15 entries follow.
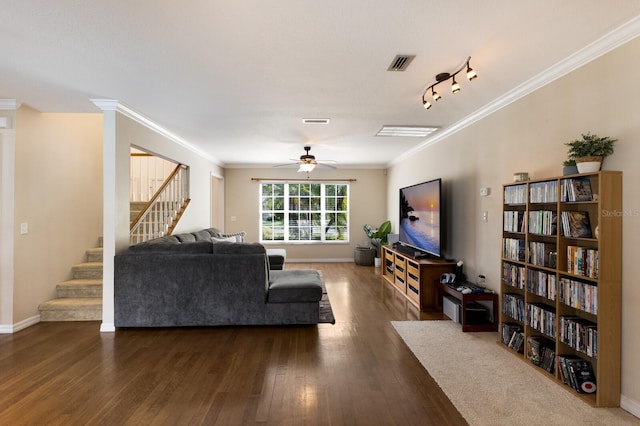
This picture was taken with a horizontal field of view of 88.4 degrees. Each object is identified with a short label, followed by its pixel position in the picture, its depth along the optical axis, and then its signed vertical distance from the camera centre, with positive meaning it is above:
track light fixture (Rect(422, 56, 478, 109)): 2.60 +1.21
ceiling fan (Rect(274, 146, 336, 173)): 5.84 +0.90
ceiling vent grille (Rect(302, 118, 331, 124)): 4.35 +1.23
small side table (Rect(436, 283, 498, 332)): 3.69 -1.09
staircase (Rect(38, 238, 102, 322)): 4.12 -1.12
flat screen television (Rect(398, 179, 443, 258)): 4.71 -0.08
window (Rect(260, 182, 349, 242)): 8.88 +0.01
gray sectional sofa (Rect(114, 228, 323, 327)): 3.83 -0.92
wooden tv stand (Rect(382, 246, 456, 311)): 4.54 -0.96
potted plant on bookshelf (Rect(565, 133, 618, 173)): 2.38 +0.46
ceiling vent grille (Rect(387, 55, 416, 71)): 2.62 +1.24
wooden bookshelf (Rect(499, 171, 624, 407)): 2.29 -0.46
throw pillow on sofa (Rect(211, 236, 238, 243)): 6.20 -0.52
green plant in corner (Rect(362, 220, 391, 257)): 7.99 -0.52
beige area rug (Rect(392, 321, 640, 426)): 2.20 -1.36
